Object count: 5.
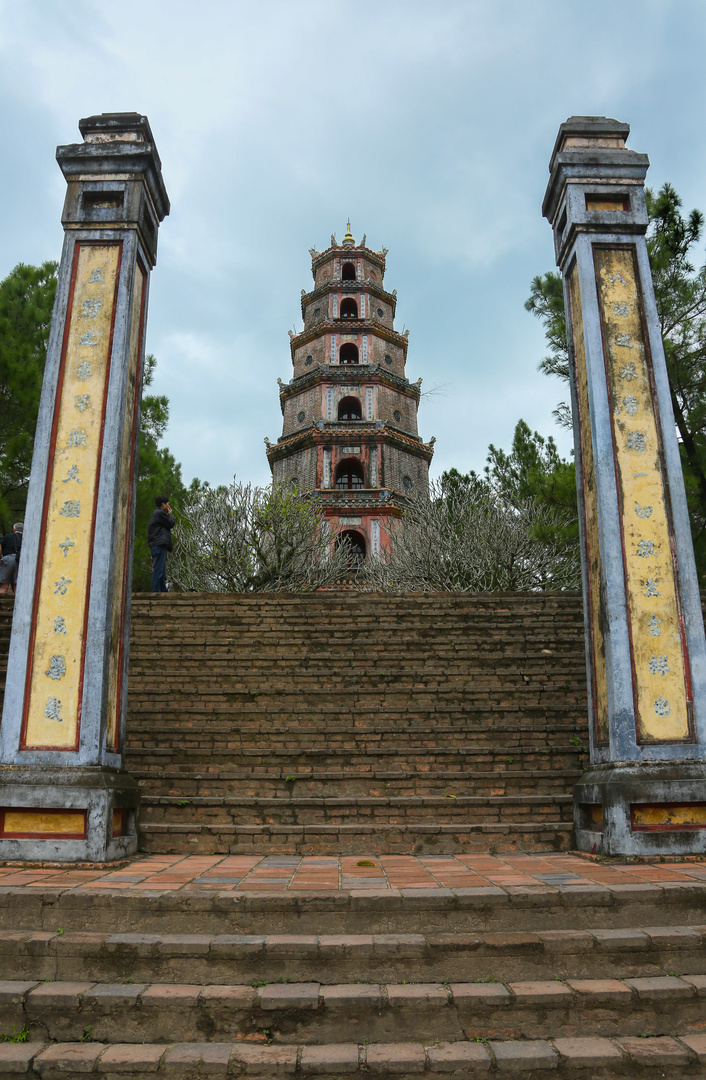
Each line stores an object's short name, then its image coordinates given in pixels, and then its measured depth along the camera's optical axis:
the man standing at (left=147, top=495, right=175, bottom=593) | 9.83
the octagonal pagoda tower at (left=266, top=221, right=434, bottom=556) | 22.77
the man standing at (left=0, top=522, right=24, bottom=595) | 9.78
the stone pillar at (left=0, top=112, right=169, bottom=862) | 4.59
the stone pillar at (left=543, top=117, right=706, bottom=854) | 4.68
